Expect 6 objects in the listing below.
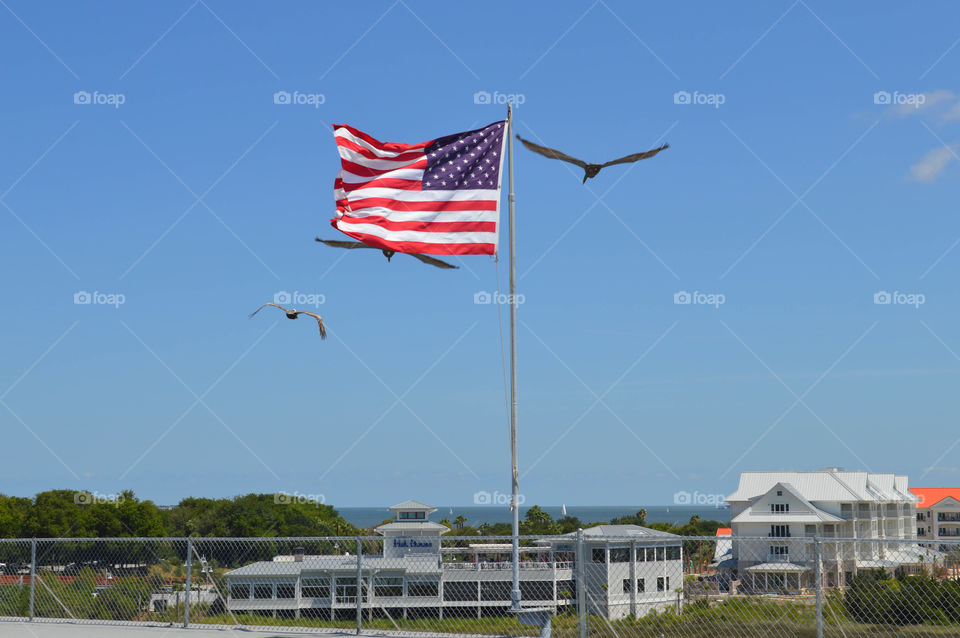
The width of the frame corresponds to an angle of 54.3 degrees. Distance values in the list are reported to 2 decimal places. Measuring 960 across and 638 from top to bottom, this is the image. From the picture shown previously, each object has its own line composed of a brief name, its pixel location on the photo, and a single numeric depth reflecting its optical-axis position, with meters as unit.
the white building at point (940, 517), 106.50
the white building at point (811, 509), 66.17
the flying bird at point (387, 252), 13.91
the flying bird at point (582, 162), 13.90
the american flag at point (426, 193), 13.76
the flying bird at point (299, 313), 18.88
